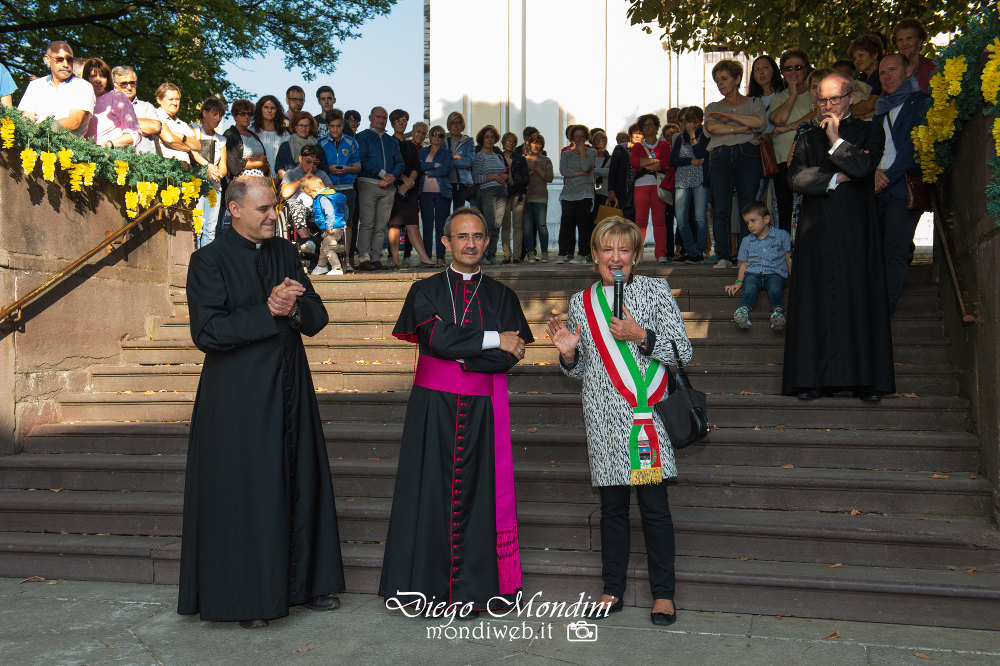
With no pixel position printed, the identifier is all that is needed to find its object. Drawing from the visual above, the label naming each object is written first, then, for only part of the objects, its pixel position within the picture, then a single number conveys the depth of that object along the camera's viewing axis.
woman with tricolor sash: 4.89
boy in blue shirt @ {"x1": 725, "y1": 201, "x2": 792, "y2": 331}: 7.73
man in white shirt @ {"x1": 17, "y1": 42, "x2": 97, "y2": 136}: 8.02
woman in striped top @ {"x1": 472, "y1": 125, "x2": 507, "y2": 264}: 12.75
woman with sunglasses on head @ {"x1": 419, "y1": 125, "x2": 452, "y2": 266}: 12.63
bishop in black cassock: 5.08
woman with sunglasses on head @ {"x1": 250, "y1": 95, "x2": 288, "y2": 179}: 11.27
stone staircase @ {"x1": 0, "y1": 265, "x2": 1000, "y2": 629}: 5.20
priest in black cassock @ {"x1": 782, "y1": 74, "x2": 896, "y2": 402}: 6.42
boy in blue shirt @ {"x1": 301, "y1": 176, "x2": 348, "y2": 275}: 10.65
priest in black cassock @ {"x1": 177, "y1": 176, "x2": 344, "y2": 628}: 4.97
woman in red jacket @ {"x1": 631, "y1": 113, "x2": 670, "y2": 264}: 11.52
